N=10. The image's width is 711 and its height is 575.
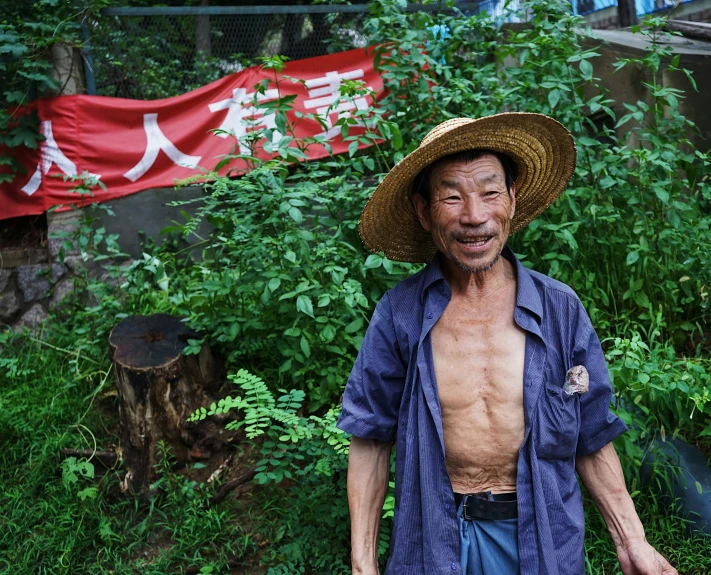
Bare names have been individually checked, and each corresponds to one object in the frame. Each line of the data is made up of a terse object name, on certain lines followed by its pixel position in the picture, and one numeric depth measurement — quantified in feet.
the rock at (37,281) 19.71
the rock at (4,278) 19.70
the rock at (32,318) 19.24
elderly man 6.57
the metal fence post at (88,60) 19.89
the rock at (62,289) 19.44
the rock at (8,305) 19.49
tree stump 13.76
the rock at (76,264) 19.52
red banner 19.66
